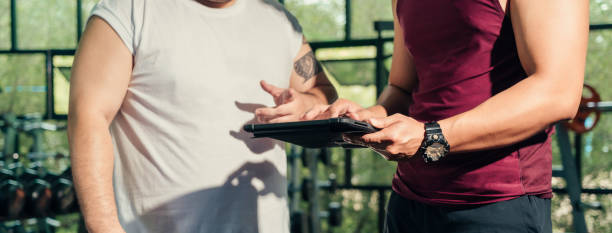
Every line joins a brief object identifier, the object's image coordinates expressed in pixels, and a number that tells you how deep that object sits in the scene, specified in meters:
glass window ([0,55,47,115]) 5.97
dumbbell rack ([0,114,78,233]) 3.78
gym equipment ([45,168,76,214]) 3.85
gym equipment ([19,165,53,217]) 3.77
